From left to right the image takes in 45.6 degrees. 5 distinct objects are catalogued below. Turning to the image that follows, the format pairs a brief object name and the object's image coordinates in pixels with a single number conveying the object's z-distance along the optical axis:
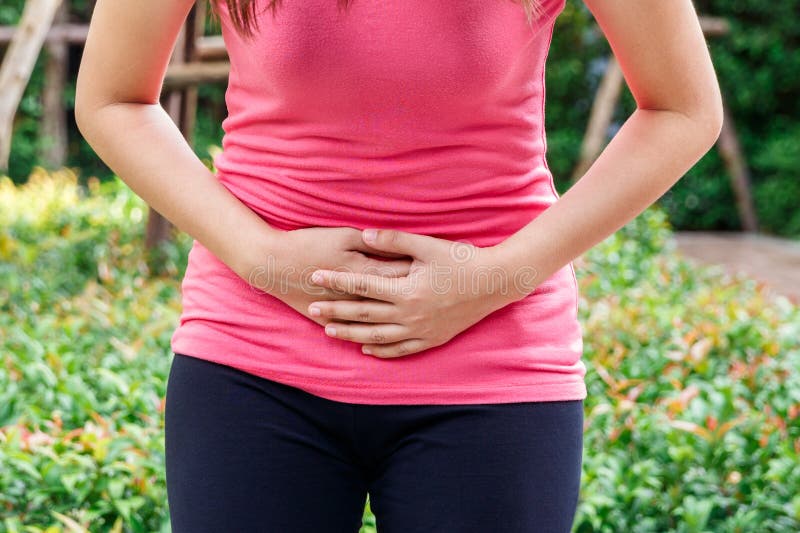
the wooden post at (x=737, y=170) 10.40
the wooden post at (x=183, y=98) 5.17
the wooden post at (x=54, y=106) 11.98
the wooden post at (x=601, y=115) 8.55
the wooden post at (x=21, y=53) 4.95
